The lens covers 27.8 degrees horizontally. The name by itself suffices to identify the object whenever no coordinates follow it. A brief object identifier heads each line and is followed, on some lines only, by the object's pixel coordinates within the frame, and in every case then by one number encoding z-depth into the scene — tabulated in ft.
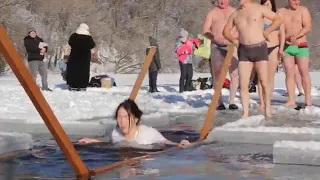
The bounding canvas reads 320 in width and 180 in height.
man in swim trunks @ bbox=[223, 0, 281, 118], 26.81
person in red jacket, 51.40
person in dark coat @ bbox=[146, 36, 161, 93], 51.88
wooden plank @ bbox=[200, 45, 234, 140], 21.85
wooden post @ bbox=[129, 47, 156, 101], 25.41
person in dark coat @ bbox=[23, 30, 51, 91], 48.88
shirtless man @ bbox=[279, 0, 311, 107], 31.55
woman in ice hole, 19.44
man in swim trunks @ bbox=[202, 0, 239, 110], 31.22
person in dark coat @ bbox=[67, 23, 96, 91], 48.62
